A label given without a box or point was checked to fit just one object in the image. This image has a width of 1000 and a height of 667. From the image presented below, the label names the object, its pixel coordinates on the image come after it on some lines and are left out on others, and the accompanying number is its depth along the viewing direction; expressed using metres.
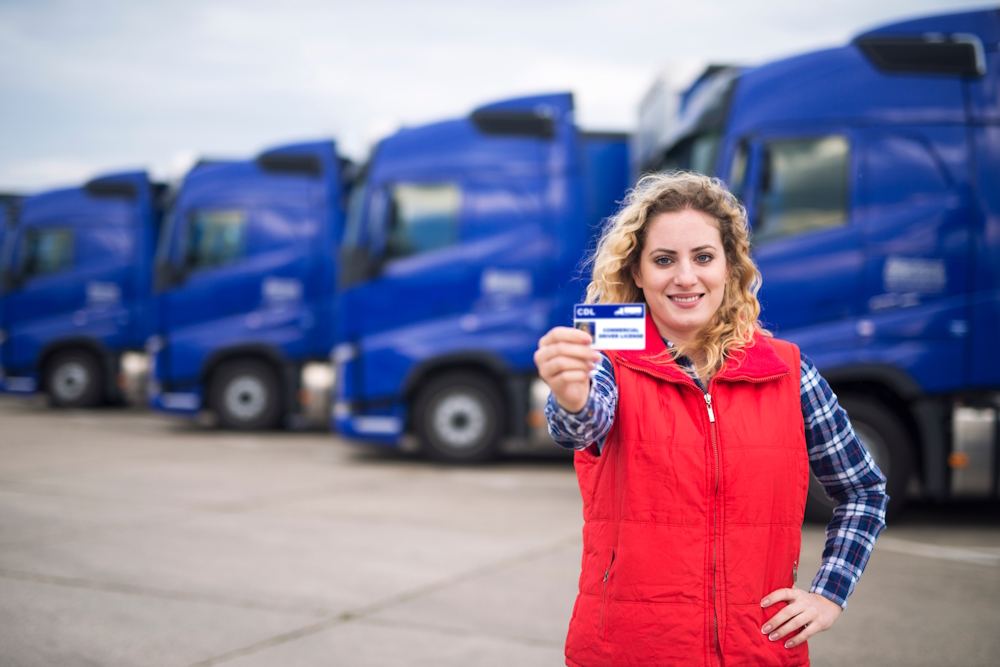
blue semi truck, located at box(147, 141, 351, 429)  10.64
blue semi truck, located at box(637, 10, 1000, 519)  5.66
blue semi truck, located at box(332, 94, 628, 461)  8.25
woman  1.54
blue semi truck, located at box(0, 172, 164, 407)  12.53
